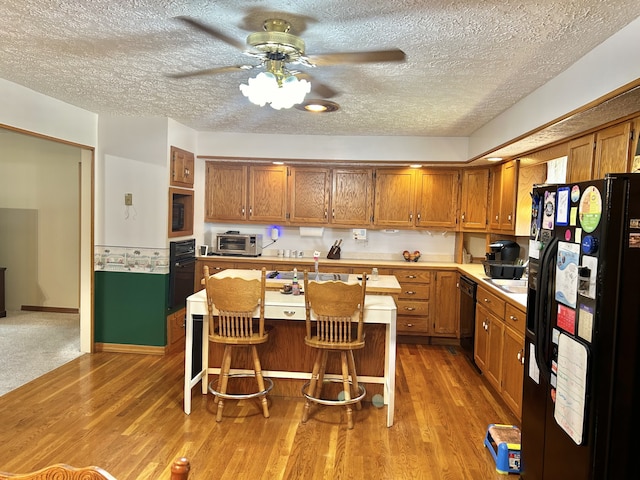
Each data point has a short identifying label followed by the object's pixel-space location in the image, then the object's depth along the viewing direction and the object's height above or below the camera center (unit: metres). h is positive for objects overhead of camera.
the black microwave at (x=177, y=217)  4.90 -0.03
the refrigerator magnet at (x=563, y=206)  2.13 +0.10
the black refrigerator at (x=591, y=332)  1.81 -0.44
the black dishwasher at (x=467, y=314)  4.46 -0.90
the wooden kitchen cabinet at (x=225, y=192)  5.65 +0.30
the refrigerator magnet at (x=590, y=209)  1.87 +0.08
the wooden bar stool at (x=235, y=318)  3.14 -0.72
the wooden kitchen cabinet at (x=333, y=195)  5.59 +0.31
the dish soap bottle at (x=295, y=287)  3.55 -0.54
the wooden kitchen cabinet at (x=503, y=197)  4.54 +0.31
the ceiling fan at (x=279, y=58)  2.17 +0.79
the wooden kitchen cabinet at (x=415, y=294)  5.31 -0.83
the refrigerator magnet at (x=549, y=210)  2.27 +0.09
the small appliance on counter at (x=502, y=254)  4.48 -0.29
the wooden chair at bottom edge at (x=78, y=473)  0.97 -0.56
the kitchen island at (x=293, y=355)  3.56 -1.09
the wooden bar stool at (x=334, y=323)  3.05 -0.72
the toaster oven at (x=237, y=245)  5.61 -0.34
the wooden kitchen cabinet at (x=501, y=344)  3.19 -0.94
